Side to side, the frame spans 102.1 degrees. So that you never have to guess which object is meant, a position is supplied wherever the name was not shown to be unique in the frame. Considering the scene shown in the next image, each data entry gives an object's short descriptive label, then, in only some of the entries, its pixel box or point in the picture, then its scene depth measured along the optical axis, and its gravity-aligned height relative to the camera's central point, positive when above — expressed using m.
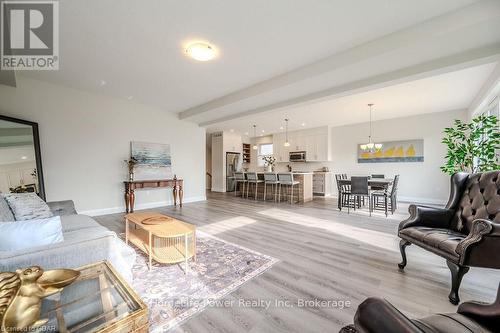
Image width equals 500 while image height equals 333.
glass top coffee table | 0.88 -0.69
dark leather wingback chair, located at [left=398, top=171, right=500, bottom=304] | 1.49 -0.60
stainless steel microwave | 8.46 +0.33
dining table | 4.71 -0.49
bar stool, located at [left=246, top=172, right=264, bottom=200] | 6.86 -0.51
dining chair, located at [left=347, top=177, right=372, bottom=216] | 4.72 -0.56
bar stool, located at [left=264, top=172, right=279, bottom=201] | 6.37 -0.52
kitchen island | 6.28 -0.74
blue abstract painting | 5.09 +0.30
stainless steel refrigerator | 9.04 -0.18
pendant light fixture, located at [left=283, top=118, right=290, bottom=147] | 7.30 +1.45
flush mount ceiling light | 2.63 +1.51
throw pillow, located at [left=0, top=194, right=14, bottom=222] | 1.70 -0.41
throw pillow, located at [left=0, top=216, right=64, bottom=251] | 1.23 -0.44
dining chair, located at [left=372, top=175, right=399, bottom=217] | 4.66 -0.72
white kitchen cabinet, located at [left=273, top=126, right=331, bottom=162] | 7.89 +0.83
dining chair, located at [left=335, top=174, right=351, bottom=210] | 5.12 -0.72
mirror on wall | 3.16 +0.14
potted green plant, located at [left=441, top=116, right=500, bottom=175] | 2.65 +0.18
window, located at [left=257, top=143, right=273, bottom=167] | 10.01 +0.66
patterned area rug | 1.54 -1.12
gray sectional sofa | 1.13 -0.55
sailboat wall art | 6.25 +0.34
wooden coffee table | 2.05 -0.92
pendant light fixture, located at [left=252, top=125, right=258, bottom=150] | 8.26 +1.46
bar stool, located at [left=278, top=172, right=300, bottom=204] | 6.08 -0.51
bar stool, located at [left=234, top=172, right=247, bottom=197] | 7.30 -0.55
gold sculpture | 0.74 -0.52
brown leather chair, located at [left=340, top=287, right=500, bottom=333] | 0.59 -0.63
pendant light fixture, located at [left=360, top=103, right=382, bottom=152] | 5.29 +0.53
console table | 4.70 -0.53
